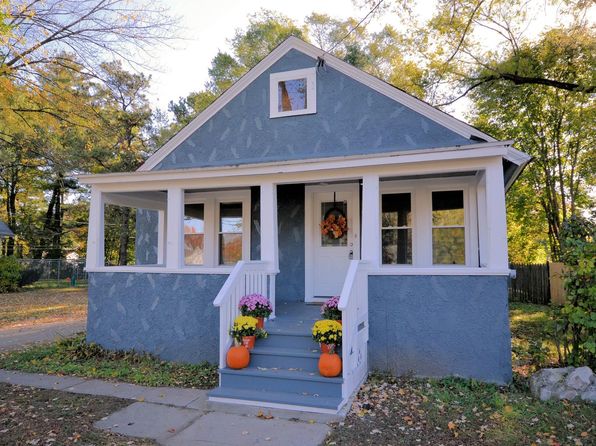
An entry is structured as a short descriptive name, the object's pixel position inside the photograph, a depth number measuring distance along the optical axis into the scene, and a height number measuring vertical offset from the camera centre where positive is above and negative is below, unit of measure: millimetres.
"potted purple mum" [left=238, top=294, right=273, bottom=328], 5492 -696
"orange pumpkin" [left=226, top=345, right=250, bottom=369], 5039 -1249
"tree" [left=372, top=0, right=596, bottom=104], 10539 +5893
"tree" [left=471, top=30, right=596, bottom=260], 14078 +4216
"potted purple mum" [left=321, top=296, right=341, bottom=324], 5043 -691
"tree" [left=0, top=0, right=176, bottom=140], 8578 +4707
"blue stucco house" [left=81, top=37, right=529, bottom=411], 5219 +299
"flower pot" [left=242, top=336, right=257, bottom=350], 5238 -1097
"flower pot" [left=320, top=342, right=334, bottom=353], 4707 -1059
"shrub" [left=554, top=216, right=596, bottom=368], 4930 -507
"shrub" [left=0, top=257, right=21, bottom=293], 17188 -811
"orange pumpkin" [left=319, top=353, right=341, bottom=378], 4586 -1228
